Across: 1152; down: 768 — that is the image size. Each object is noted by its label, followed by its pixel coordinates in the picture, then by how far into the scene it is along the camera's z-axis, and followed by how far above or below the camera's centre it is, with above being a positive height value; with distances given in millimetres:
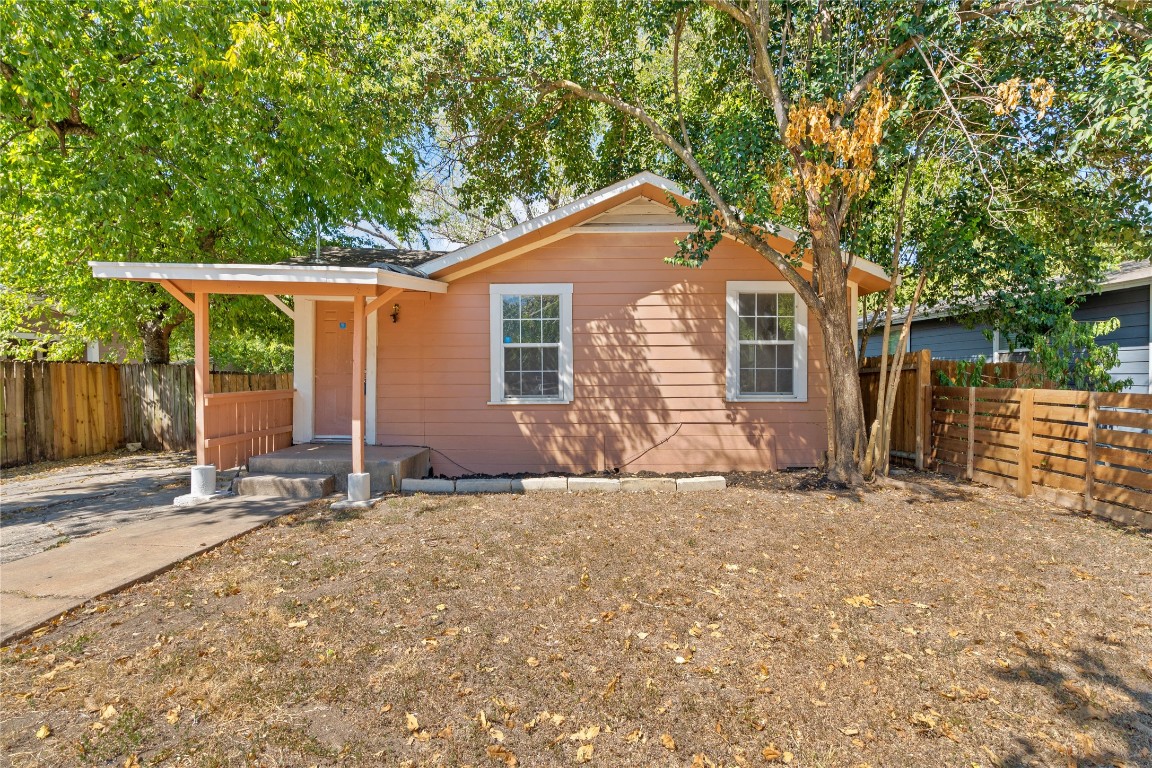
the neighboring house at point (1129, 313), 8508 +1093
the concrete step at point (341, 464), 6891 -1022
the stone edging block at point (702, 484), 6934 -1241
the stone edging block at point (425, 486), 6965 -1270
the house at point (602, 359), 7973 +301
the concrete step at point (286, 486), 6746 -1241
